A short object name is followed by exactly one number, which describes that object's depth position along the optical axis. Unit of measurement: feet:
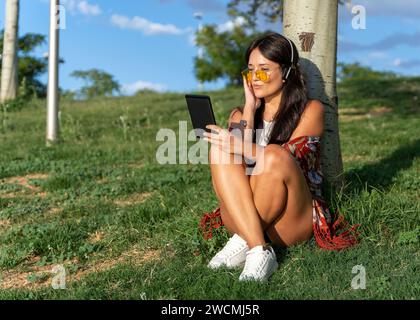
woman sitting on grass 13.10
